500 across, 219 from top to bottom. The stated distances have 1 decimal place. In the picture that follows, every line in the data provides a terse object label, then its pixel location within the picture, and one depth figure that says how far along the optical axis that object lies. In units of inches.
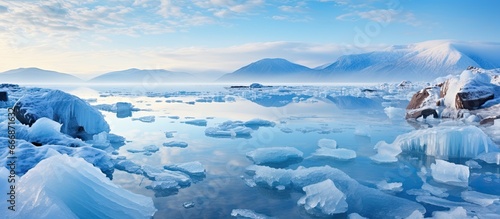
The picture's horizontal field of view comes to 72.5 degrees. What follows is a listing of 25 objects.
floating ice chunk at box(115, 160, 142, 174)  298.1
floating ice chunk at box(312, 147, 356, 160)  336.5
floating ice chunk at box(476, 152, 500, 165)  315.9
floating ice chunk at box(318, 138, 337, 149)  380.0
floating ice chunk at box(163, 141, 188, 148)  409.1
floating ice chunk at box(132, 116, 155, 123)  654.9
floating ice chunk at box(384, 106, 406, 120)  706.2
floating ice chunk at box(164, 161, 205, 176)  284.2
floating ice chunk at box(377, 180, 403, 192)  244.9
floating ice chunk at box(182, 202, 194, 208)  214.0
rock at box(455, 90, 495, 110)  619.2
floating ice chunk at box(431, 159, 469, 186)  256.2
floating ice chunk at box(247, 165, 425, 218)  206.1
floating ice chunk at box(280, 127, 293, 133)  514.4
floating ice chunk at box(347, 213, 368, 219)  192.2
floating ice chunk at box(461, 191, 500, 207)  216.2
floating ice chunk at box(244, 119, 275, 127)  584.4
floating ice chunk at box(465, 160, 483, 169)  303.3
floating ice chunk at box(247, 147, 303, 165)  327.0
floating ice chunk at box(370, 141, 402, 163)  322.7
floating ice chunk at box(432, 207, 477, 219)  186.2
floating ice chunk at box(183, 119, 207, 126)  598.9
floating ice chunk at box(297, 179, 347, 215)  204.7
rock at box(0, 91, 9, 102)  774.1
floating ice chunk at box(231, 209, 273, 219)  196.7
